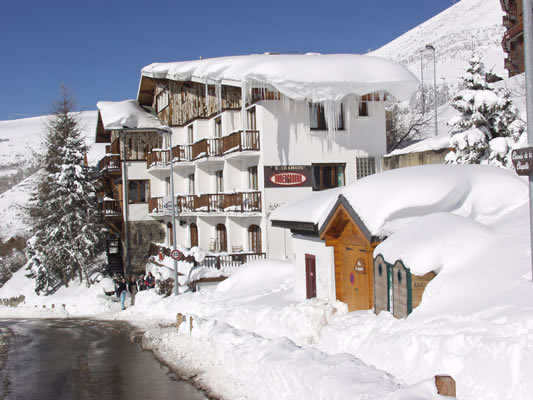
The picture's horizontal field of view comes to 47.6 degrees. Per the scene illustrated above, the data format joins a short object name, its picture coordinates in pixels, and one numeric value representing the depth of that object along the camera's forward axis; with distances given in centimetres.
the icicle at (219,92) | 3008
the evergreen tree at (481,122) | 2264
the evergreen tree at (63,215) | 3856
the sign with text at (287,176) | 2819
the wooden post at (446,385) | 709
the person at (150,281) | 3166
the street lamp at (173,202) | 2535
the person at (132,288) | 3071
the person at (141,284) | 3203
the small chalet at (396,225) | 1119
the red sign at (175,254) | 2436
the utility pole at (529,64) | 830
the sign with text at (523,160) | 816
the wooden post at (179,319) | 1680
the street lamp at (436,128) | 3619
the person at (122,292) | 2928
